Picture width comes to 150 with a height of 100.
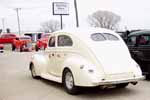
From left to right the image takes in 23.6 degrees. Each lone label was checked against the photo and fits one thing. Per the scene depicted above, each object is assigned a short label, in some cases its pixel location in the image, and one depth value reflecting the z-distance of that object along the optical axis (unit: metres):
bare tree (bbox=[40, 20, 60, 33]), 103.75
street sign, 41.03
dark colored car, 12.40
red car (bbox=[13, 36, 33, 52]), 36.94
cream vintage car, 9.58
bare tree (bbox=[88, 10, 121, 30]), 82.69
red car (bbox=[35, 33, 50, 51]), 33.45
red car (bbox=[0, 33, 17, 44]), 41.71
